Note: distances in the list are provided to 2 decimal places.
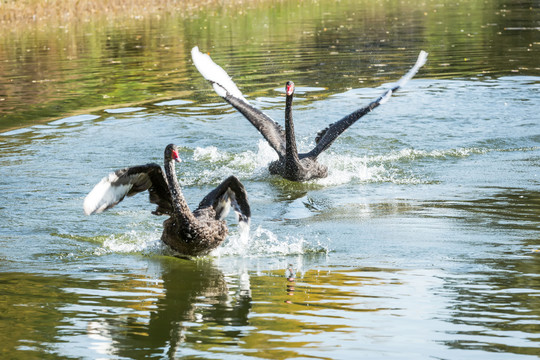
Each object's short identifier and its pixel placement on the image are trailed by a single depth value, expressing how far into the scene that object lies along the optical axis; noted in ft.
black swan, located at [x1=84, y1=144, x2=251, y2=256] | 43.73
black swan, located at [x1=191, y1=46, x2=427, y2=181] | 67.05
